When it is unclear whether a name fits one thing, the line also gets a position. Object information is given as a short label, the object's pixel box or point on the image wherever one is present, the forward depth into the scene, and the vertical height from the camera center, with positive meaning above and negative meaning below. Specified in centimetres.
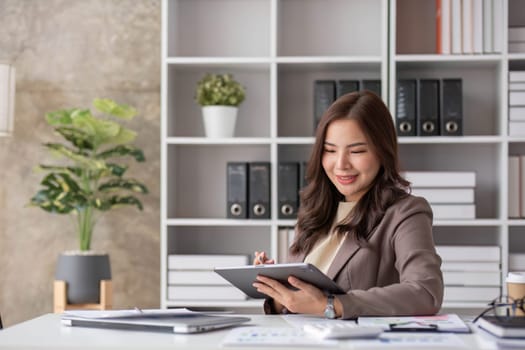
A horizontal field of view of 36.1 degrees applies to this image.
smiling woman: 217 -9
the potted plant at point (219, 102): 386 +38
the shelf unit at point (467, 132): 402 +25
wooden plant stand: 381 -56
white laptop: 172 -31
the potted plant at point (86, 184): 382 -2
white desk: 154 -32
